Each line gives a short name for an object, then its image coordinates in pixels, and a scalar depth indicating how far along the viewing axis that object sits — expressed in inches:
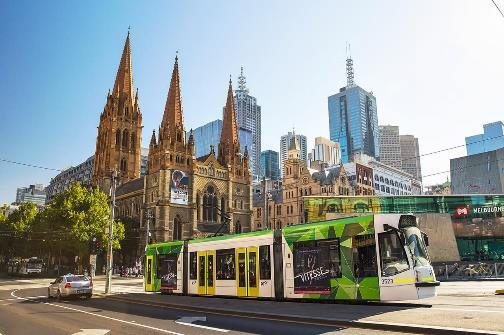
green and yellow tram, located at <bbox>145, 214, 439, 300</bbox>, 576.1
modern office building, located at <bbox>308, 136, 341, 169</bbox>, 4909.0
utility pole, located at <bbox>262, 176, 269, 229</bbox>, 1195.9
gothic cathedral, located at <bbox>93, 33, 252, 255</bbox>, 2706.7
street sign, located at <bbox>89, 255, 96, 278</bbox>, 1282.8
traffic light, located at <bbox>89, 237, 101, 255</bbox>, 1163.9
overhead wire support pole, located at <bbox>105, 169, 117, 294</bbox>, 1109.7
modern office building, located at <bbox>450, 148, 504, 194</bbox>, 3518.7
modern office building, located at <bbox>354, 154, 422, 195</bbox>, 5132.9
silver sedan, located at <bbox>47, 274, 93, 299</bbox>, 944.9
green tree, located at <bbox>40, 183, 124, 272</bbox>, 2175.2
